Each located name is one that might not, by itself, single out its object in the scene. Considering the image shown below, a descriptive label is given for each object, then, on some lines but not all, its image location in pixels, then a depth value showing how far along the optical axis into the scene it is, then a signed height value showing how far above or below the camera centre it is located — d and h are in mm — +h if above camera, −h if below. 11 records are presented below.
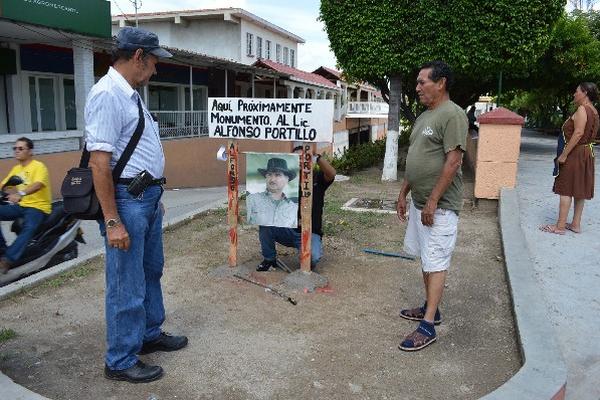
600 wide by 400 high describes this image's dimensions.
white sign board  4461 -88
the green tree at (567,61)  16203 +1763
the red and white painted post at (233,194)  4918 -802
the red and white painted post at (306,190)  4539 -685
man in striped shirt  2639 -437
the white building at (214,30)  26078 +3913
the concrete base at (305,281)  4488 -1463
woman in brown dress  5715 -446
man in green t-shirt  3312 -399
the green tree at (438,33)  10430 +1626
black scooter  5120 -1419
